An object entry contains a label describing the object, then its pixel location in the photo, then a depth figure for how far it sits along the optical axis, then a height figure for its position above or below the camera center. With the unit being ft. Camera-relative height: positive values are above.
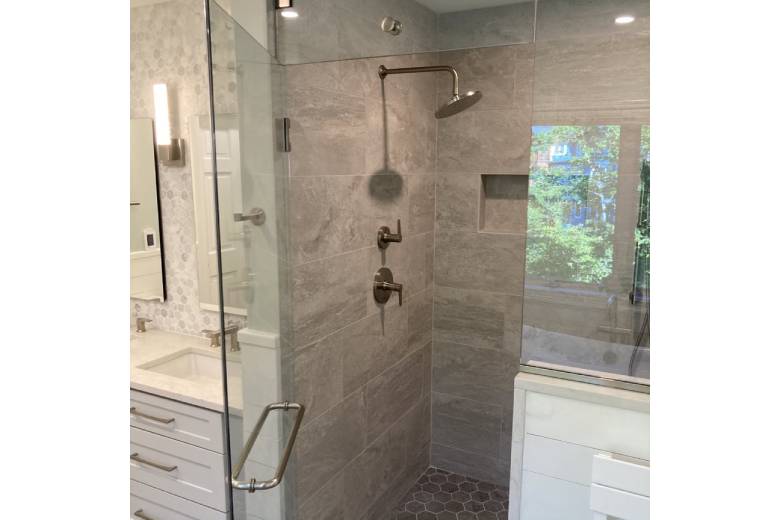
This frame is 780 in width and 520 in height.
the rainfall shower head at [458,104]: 6.28 +1.36
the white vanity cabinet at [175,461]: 5.47 -2.70
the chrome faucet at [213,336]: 6.94 -1.66
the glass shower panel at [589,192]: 3.49 +0.14
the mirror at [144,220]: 7.07 -0.07
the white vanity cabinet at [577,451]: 3.59 -1.76
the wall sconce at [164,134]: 6.97 +1.09
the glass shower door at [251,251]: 3.61 -0.30
